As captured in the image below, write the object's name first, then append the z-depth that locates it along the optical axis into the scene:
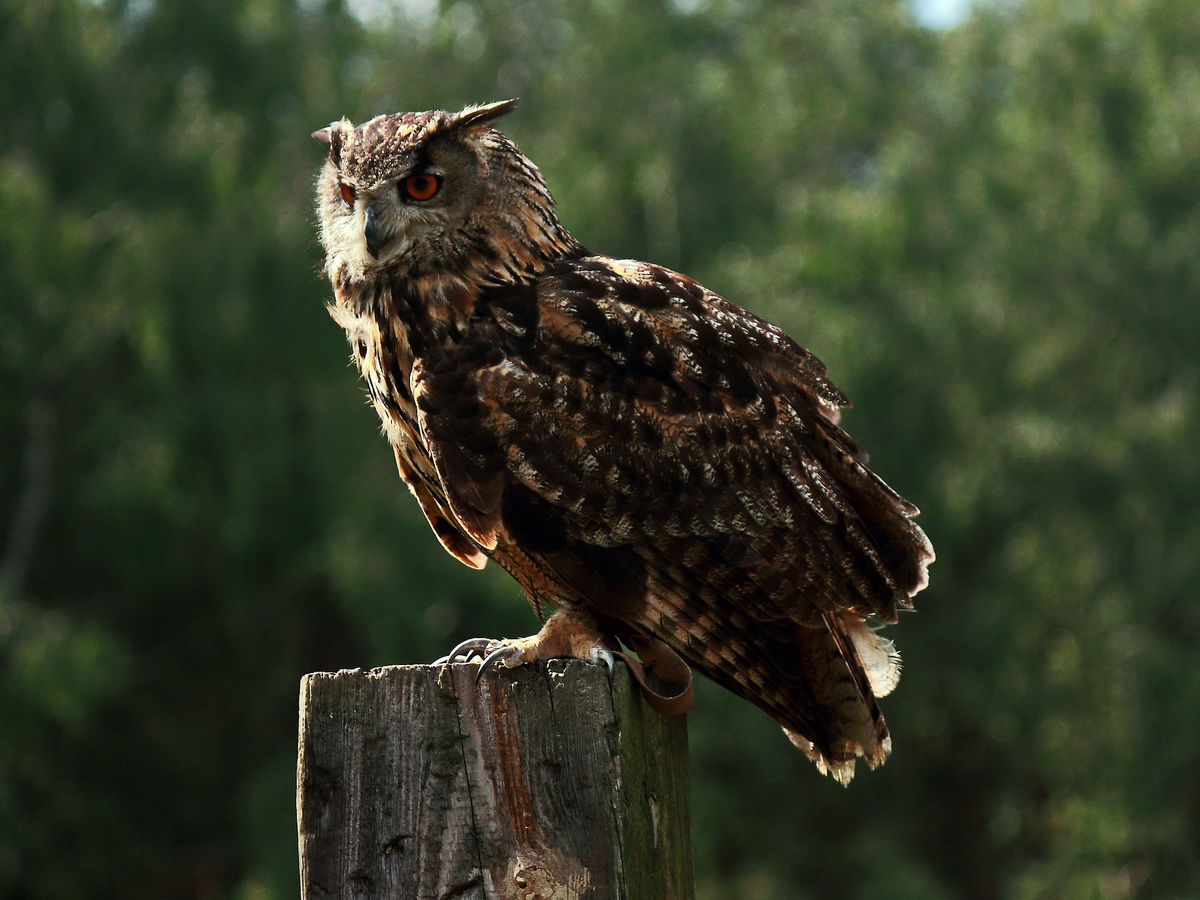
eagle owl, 5.90
